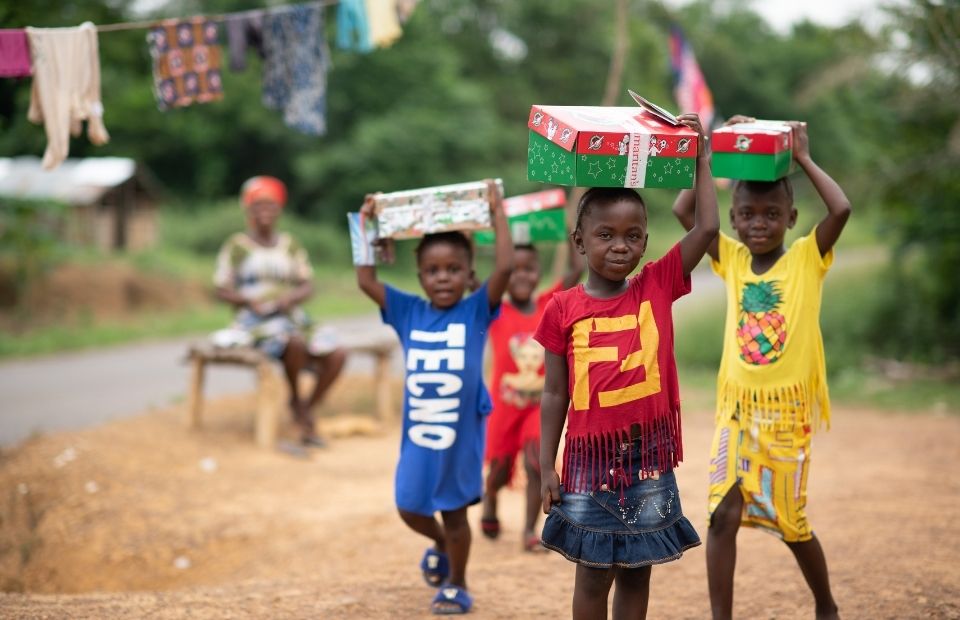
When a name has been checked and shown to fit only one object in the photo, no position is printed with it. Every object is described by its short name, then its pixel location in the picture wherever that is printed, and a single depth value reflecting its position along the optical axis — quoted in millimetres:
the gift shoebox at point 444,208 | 4000
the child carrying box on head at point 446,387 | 4008
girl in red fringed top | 3049
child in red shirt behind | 5234
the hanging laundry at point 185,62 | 6395
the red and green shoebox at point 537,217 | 5055
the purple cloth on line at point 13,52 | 5449
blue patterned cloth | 7168
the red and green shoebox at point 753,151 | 3543
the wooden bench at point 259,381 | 7812
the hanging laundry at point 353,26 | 7133
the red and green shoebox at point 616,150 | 2961
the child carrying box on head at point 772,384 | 3590
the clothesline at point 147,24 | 5582
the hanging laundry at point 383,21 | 7102
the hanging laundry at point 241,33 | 6887
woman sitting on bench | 8023
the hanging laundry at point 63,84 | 5523
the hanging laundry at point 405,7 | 7137
